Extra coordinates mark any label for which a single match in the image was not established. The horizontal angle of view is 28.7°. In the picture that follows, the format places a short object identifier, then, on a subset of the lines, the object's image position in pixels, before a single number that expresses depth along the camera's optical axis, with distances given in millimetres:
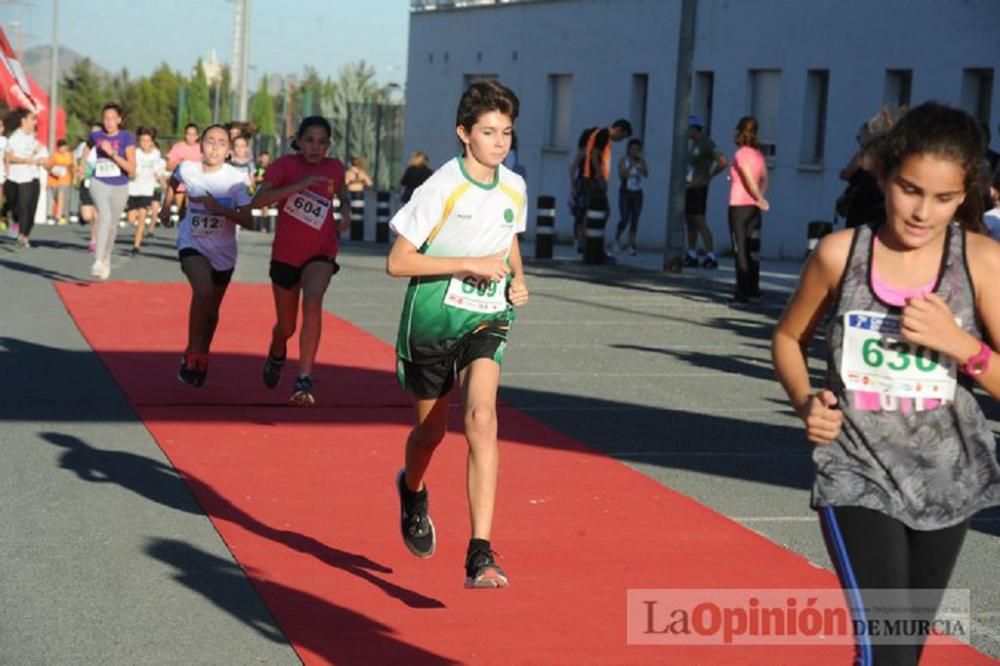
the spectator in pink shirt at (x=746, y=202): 20766
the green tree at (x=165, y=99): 129250
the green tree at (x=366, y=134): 57094
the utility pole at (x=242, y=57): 46728
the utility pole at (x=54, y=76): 47000
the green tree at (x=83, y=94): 126312
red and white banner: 20323
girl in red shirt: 12141
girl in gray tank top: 4652
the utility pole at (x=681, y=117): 25734
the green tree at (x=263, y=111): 129125
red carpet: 6730
